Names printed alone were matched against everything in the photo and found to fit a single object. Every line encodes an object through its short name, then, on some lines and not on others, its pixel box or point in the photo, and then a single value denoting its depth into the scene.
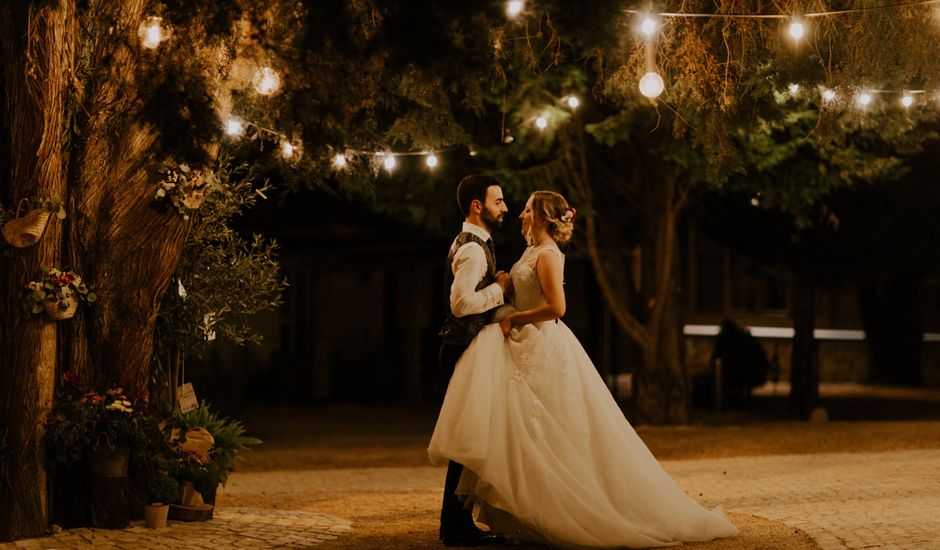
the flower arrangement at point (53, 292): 7.93
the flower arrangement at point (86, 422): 8.09
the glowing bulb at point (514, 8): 6.86
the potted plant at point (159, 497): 8.37
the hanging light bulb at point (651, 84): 8.70
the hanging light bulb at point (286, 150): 10.31
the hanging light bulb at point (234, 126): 9.74
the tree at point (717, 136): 9.23
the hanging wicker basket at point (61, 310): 7.99
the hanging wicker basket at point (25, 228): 7.87
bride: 7.25
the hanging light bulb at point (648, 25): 8.40
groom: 7.54
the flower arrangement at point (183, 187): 8.37
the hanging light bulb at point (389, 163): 12.88
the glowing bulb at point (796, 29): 8.85
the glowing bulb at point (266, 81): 7.96
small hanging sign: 9.27
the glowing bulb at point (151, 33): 7.69
